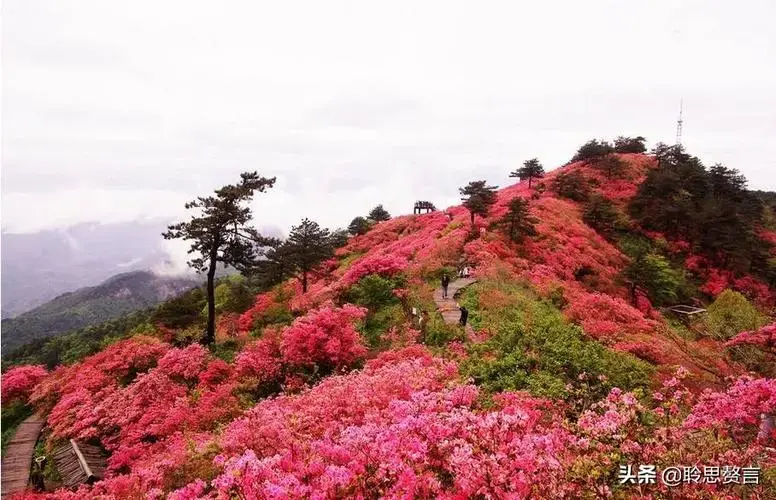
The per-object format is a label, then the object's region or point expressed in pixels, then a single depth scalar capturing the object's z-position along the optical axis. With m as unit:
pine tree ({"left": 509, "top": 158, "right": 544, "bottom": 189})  47.94
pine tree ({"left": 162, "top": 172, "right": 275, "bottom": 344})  22.02
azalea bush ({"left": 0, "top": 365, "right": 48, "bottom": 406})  22.45
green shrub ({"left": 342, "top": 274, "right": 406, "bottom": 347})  19.89
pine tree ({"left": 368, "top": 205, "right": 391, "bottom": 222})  56.68
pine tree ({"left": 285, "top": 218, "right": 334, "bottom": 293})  26.73
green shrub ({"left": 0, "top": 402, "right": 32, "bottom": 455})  20.47
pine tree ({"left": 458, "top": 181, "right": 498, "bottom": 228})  30.72
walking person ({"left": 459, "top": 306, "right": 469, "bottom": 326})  17.75
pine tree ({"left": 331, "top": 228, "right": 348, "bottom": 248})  43.96
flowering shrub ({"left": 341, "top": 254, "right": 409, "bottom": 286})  24.93
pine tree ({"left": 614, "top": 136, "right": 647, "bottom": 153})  54.47
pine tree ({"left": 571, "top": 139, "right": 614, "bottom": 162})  50.34
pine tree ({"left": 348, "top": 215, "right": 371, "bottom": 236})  49.94
